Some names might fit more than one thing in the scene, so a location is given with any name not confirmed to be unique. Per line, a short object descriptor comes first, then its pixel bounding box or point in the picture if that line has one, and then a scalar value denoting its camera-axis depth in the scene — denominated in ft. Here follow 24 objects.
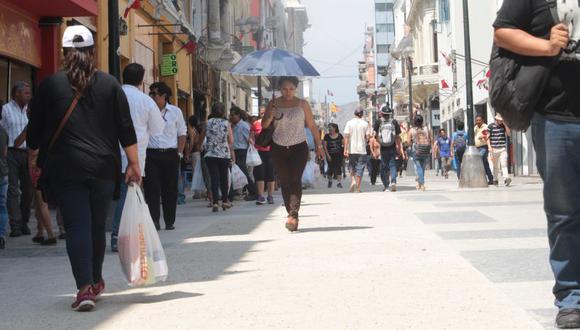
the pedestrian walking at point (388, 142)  65.05
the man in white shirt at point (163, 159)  37.29
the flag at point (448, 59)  150.43
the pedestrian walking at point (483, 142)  70.74
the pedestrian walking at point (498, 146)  68.13
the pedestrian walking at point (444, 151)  105.60
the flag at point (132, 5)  68.80
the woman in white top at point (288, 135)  36.32
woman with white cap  19.75
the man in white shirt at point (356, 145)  66.13
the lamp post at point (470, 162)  64.13
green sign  90.17
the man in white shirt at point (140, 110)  29.84
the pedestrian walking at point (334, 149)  80.19
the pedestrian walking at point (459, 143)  85.66
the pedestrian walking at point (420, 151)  65.44
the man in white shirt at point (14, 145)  36.91
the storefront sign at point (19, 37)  49.67
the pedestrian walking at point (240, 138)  58.59
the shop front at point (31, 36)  50.67
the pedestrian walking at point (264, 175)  56.24
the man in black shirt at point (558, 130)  15.69
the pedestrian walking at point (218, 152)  49.62
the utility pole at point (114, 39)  40.52
